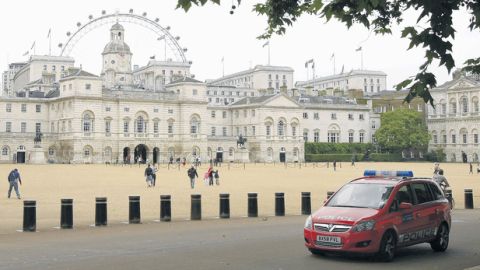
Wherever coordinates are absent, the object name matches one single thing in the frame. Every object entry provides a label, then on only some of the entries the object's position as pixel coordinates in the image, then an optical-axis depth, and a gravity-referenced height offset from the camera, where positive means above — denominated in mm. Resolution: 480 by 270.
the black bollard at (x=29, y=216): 19180 -1396
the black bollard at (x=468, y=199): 28312 -1578
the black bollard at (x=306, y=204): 25281 -1524
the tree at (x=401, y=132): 117000 +4651
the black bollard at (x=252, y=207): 24047 -1528
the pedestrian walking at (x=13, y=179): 32562 -674
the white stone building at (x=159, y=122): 104312 +6515
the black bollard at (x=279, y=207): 24672 -1577
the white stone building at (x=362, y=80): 193250 +21964
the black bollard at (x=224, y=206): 23359 -1441
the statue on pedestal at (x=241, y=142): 113938 +3187
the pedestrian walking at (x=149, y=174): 42719 -674
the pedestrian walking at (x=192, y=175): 41188 -735
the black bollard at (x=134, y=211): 21516 -1452
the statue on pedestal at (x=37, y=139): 99519 +3466
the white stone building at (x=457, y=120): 121312 +6845
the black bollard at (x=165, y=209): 22172 -1444
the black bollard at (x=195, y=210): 22797 -1527
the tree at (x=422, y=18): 10008 +2077
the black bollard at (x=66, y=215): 19875 -1430
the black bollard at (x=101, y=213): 20672 -1442
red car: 13547 -1139
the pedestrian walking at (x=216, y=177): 44719 -939
